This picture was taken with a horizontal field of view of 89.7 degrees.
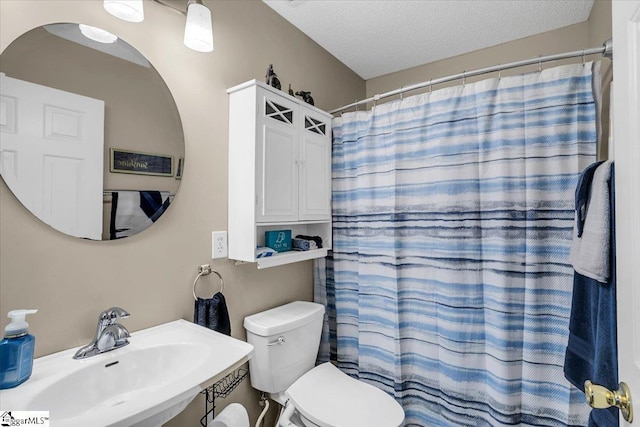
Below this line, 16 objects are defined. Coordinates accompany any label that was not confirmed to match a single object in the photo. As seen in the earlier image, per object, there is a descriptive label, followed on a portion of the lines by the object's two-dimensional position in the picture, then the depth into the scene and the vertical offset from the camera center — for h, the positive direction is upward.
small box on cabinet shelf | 1.72 -0.13
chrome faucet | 1.04 -0.40
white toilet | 1.39 -0.83
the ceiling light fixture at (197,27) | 1.24 +0.74
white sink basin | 0.78 -0.46
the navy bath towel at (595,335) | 0.77 -0.33
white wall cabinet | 1.48 +0.25
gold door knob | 0.60 -0.36
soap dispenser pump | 0.82 -0.35
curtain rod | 1.30 +0.69
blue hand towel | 1.37 -0.42
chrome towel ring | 1.41 -0.25
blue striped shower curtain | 1.38 -0.15
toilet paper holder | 1.37 -0.78
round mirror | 0.97 +0.29
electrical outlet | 1.49 -0.13
